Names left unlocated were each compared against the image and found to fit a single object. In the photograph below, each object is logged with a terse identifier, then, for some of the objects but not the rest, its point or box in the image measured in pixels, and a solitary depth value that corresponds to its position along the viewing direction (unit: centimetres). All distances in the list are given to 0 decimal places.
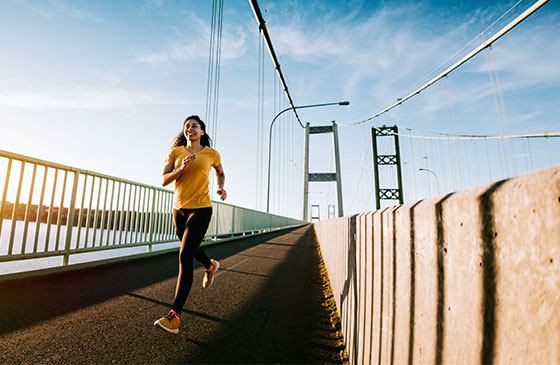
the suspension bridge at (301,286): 49
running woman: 220
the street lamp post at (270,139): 2002
